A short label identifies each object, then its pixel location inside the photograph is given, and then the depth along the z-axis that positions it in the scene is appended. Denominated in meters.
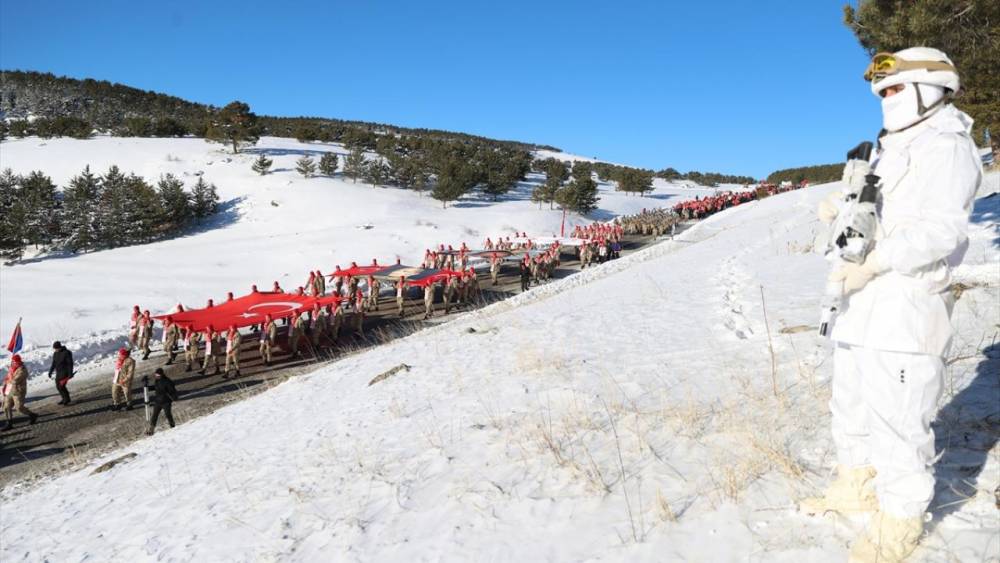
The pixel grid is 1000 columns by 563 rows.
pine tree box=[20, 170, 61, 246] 35.30
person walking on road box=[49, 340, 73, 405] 12.88
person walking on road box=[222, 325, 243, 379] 14.55
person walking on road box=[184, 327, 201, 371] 15.44
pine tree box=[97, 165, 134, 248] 36.38
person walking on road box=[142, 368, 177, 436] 10.86
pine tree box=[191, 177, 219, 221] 43.72
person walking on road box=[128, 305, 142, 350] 17.47
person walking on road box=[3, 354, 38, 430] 11.70
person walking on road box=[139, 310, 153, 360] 17.16
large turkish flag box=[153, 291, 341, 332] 16.08
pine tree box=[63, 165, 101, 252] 35.66
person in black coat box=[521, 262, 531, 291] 24.20
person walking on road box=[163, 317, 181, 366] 15.98
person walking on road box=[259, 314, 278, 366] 15.57
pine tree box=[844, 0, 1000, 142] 8.57
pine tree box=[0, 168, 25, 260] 32.25
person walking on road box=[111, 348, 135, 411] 12.27
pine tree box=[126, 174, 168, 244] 37.81
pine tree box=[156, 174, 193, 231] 40.59
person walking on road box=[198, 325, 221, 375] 14.95
